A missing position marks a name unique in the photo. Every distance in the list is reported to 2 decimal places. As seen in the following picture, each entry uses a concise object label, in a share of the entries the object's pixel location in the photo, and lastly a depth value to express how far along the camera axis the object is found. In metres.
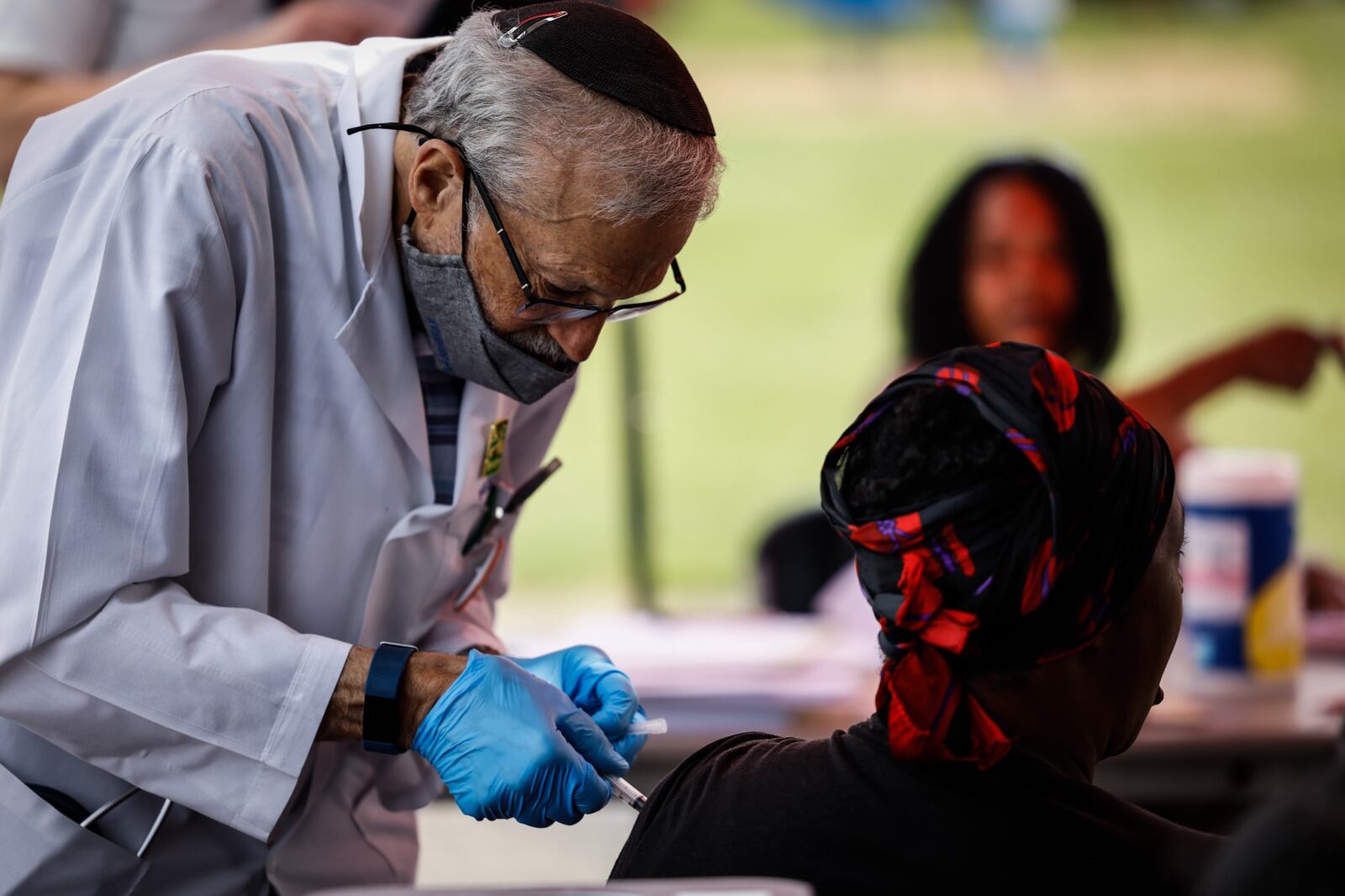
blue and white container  3.42
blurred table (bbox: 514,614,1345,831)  3.34
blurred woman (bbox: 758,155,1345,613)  4.30
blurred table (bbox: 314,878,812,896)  2.65
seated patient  2.75
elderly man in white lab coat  2.87
